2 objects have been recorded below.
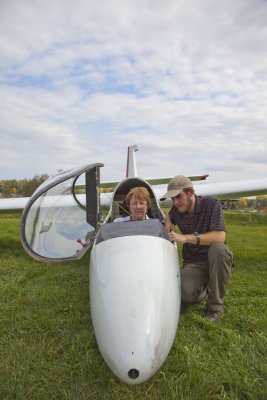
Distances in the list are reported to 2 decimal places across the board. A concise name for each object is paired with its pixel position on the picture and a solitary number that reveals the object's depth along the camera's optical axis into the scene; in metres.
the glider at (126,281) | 2.28
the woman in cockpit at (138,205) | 3.83
